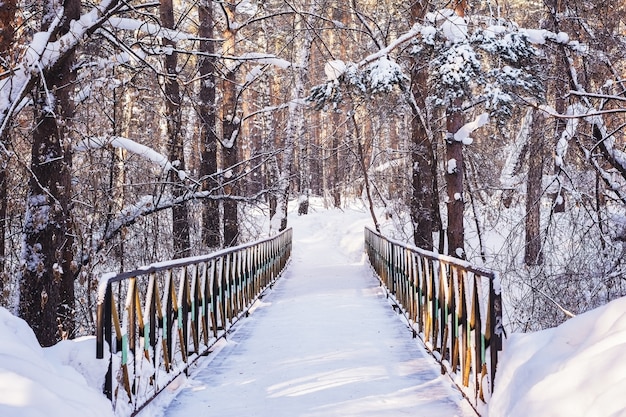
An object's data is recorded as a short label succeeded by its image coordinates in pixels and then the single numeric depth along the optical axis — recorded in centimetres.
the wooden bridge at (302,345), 456
